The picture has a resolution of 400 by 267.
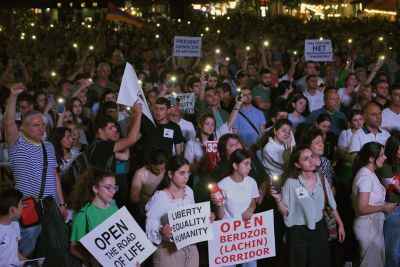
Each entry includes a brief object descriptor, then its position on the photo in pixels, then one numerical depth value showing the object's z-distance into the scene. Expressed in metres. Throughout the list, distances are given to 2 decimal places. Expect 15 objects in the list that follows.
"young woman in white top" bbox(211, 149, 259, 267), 6.34
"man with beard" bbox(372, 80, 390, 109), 9.90
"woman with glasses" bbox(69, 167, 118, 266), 5.41
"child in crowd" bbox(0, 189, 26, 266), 5.27
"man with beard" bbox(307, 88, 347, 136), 8.94
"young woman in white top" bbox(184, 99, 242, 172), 7.78
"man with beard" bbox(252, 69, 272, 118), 10.72
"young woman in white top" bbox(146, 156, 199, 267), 5.64
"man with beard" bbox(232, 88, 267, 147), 8.95
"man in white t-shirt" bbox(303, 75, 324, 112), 10.49
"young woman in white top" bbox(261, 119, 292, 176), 7.59
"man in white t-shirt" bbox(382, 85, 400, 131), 8.90
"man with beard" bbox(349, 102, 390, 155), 7.95
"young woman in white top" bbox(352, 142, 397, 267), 6.52
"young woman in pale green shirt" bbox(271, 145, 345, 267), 6.29
